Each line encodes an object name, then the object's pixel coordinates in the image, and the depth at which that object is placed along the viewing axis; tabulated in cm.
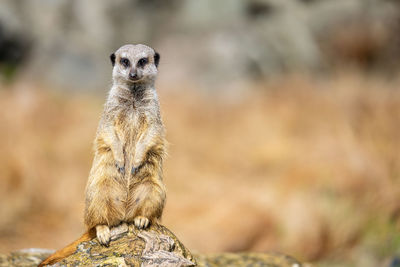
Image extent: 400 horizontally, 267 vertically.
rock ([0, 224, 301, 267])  638
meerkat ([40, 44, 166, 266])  668
